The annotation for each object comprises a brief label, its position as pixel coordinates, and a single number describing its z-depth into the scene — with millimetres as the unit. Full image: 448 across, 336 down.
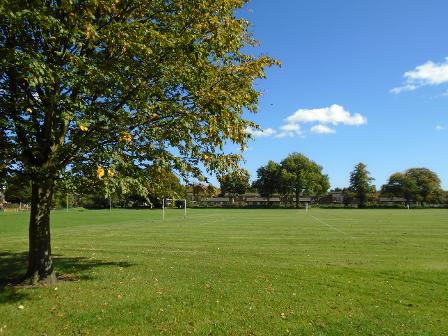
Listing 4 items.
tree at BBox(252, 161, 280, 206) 146800
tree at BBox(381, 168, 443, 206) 152625
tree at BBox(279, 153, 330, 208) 140750
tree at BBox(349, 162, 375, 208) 150375
